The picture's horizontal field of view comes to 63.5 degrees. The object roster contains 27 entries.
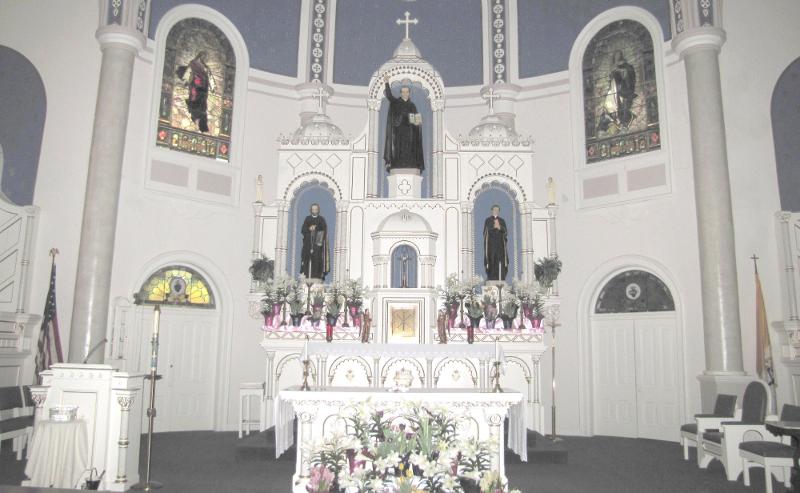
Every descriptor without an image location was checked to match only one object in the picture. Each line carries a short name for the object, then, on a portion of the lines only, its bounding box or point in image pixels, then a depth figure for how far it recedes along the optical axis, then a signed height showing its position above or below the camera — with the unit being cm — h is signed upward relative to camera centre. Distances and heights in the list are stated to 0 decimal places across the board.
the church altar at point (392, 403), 691 -58
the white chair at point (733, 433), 778 -93
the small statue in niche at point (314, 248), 1242 +197
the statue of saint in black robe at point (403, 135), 1266 +427
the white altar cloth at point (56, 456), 575 -97
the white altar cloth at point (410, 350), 999 +4
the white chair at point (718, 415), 885 -80
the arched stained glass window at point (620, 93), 1260 +525
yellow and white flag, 994 +17
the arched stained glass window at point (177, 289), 1205 +114
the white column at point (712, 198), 1031 +260
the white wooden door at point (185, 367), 1180 -32
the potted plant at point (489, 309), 1130 +77
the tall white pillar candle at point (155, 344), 651 +5
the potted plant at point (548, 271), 1197 +152
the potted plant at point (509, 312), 1135 +73
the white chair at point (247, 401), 1111 -88
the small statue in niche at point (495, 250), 1231 +195
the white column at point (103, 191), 1032 +260
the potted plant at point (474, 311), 1105 +72
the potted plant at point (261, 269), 1205 +150
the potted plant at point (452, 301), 1130 +90
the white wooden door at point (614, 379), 1191 -44
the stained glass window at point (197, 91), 1271 +521
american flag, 969 +10
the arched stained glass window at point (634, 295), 1189 +114
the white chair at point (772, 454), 682 -103
